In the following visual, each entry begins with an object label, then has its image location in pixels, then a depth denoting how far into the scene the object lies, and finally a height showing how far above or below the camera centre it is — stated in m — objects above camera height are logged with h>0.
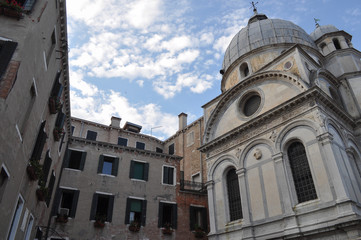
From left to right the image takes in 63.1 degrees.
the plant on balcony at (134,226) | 18.41 +3.27
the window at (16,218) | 10.16 +2.14
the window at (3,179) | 8.46 +2.80
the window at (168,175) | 21.40 +7.09
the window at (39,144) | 11.17 +4.90
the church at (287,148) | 13.34 +6.61
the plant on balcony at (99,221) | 17.67 +3.44
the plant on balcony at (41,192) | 12.61 +3.59
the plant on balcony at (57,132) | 14.38 +6.65
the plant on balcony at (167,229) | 19.27 +3.25
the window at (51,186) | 15.36 +4.68
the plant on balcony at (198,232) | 20.16 +3.20
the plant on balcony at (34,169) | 10.64 +3.79
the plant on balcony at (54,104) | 12.57 +6.94
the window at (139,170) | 20.53 +7.17
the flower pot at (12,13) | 9.44 +7.70
